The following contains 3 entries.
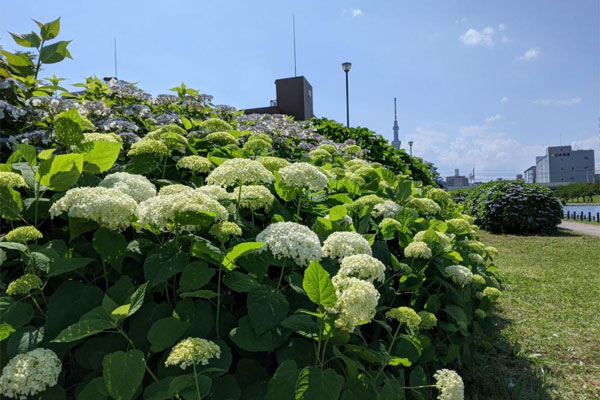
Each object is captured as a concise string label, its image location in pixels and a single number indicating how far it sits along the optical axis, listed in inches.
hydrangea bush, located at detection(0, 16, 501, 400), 51.9
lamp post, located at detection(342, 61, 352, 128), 607.5
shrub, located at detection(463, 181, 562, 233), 518.0
